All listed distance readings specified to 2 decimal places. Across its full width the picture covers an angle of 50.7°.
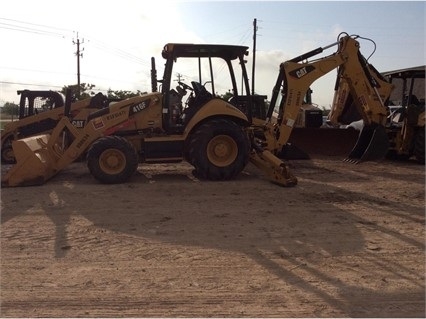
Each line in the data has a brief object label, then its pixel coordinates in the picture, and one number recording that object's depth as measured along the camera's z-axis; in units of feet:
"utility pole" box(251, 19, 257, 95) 128.30
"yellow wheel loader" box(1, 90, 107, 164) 40.37
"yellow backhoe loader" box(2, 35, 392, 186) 27.66
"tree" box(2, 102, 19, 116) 91.72
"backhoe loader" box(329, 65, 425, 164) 37.11
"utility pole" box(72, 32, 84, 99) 142.57
